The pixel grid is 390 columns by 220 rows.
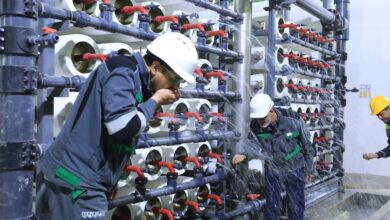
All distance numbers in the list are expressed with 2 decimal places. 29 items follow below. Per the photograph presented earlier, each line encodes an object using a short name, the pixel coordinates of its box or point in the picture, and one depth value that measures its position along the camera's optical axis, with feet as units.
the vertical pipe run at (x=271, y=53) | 12.57
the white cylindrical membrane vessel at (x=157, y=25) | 8.54
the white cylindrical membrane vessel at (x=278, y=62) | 12.98
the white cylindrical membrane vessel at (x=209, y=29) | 10.21
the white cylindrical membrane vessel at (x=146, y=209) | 8.37
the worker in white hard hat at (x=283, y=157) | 11.93
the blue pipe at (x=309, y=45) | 13.16
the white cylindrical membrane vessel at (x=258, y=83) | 12.89
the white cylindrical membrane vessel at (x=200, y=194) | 9.98
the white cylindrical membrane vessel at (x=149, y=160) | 8.13
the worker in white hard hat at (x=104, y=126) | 5.04
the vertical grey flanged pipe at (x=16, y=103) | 5.31
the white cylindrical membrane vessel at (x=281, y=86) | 13.25
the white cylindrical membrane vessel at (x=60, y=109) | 6.60
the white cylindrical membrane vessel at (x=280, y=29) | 12.96
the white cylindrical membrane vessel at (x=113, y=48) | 7.27
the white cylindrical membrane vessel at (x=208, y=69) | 9.95
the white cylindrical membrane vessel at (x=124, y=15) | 7.79
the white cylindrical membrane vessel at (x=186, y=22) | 8.98
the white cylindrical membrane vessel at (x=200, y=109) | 9.61
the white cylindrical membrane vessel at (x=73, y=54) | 6.55
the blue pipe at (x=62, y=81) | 5.98
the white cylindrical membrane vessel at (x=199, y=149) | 9.93
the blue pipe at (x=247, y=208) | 10.38
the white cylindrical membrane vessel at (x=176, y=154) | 9.09
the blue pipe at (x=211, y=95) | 8.99
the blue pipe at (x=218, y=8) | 9.08
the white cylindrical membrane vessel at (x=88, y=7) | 7.01
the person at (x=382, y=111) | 13.29
